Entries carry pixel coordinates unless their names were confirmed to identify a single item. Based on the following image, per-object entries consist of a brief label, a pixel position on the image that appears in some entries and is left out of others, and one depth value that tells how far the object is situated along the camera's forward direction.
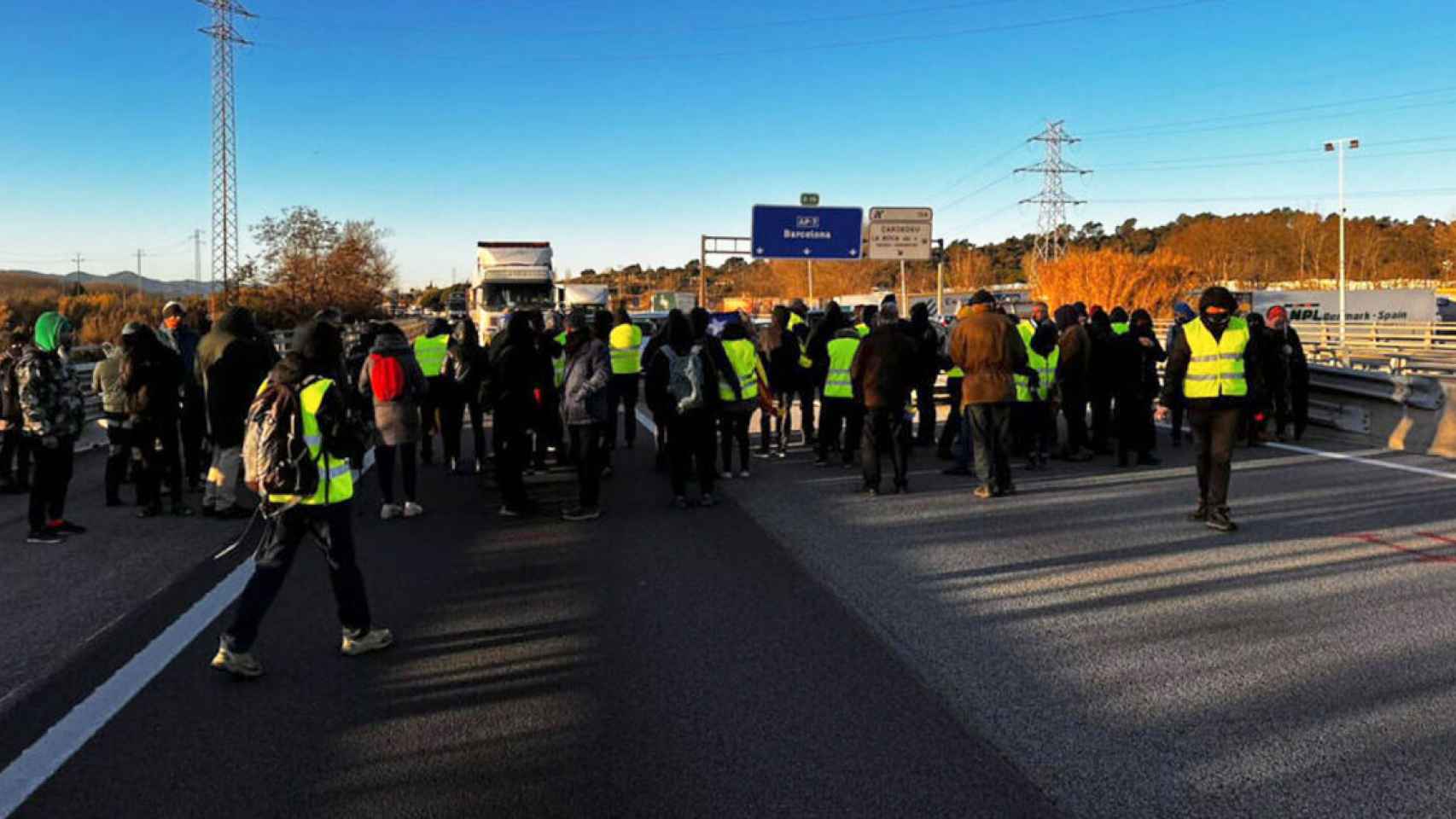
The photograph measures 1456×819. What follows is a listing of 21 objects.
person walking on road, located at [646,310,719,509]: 9.80
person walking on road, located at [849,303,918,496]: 10.13
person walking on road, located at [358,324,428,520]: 9.60
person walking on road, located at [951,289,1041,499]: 10.13
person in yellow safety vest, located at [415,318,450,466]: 12.38
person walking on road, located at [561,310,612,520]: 9.50
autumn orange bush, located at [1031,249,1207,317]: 53.97
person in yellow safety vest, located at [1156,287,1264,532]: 8.45
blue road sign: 32.59
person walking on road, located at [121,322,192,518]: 9.48
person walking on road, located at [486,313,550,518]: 9.57
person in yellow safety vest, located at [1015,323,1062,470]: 11.99
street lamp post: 45.03
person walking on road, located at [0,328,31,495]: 9.20
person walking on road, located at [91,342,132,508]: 9.85
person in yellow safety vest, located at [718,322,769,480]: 10.48
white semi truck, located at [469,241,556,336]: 27.84
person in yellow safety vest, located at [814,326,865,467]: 11.73
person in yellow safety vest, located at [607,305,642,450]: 13.47
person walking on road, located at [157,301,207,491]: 10.88
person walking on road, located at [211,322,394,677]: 5.27
